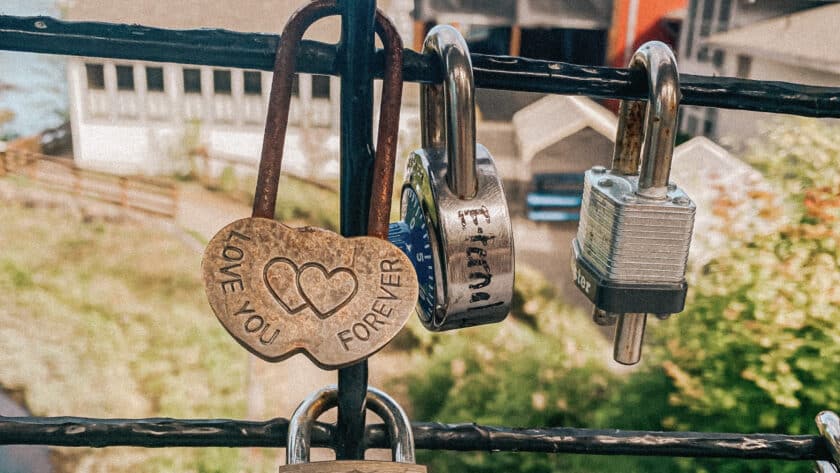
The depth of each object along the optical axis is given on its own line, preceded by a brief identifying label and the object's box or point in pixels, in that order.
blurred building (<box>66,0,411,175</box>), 5.55
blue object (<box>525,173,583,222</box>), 4.75
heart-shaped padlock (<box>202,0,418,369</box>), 0.34
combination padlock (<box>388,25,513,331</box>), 0.37
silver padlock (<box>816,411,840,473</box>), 0.48
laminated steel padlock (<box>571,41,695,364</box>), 0.39
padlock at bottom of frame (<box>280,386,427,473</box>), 0.39
